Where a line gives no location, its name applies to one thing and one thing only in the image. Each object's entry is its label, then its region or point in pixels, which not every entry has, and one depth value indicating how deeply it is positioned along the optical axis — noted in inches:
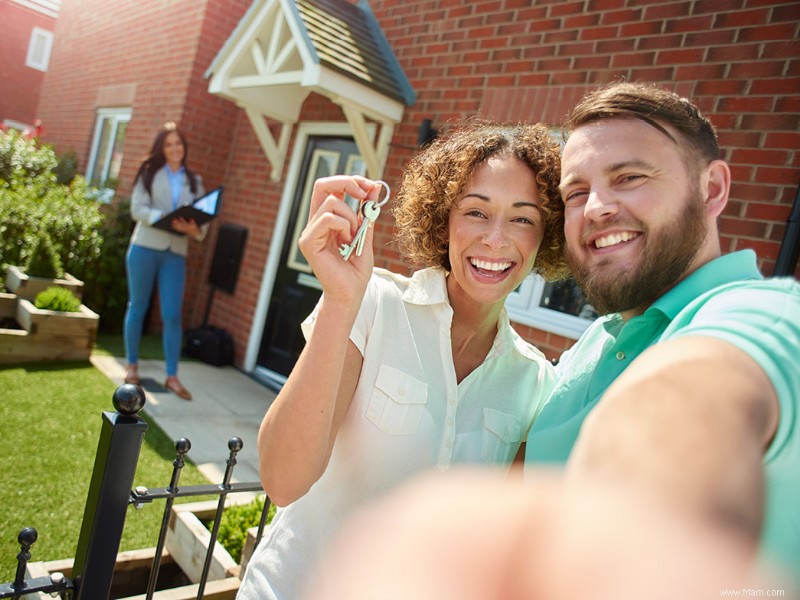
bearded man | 15.3
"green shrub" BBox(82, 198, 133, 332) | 261.4
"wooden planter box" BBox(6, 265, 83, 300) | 217.6
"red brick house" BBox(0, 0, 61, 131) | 847.7
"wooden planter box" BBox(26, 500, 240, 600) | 84.3
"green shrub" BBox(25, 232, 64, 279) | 225.3
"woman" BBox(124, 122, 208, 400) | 186.1
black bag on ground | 250.1
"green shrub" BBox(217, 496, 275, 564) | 103.4
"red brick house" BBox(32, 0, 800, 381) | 118.6
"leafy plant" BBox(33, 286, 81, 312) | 201.8
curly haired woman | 46.2
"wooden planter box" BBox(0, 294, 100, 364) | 191.9
